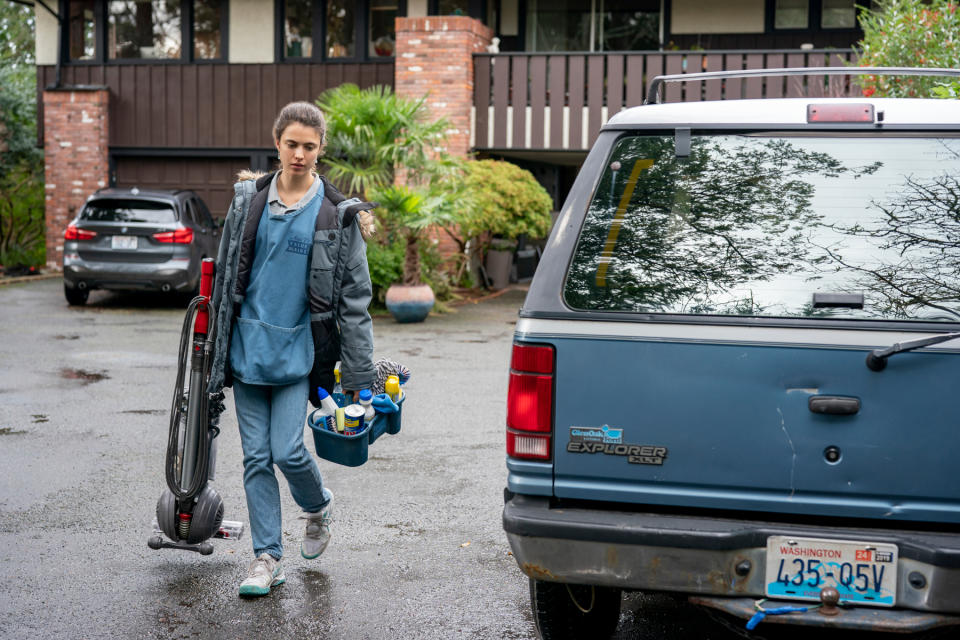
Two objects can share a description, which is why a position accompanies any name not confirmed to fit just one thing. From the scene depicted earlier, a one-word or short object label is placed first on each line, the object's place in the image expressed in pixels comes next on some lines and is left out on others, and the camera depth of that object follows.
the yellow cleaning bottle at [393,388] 4.79
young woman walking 4.49
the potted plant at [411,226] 14.91
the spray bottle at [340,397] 4.62
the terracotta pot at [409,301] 14.88
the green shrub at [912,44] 10.70
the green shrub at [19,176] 23.61
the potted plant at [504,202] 17.22
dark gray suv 15.69
